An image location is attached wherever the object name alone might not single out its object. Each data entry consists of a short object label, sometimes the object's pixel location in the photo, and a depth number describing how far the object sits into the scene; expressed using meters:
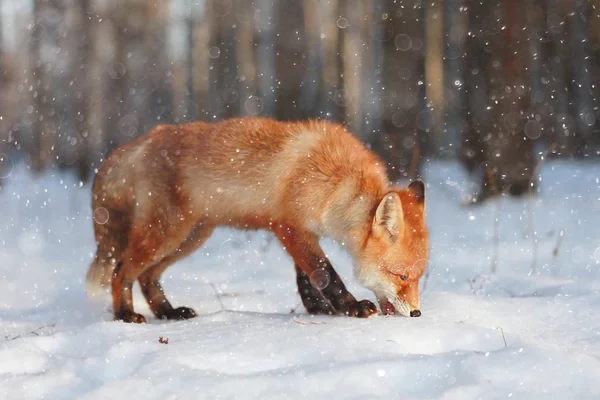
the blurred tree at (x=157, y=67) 21.17
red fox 4.06
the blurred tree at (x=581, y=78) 15.37
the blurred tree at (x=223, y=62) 20.73
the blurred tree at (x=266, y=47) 20.91
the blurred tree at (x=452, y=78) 15.74
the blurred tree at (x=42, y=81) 17.41
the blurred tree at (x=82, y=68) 15.65
